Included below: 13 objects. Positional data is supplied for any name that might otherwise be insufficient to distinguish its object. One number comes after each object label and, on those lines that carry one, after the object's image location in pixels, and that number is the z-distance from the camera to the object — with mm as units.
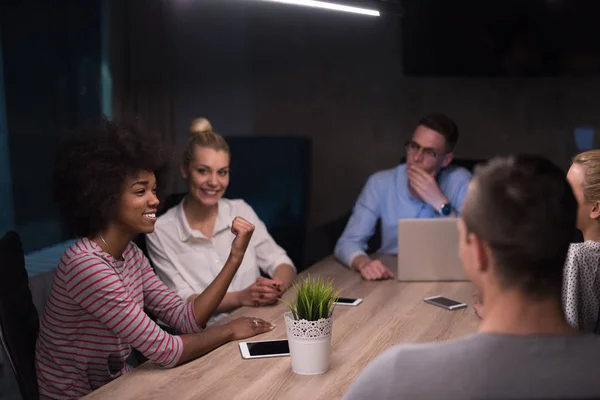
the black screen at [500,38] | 3691
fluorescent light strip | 2203
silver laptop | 2588
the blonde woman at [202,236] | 2699
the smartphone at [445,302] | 2289
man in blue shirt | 3201
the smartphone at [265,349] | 1833
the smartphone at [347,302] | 2326
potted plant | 1682
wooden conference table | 1610
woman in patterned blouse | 1854
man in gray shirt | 972
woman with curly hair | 1845
